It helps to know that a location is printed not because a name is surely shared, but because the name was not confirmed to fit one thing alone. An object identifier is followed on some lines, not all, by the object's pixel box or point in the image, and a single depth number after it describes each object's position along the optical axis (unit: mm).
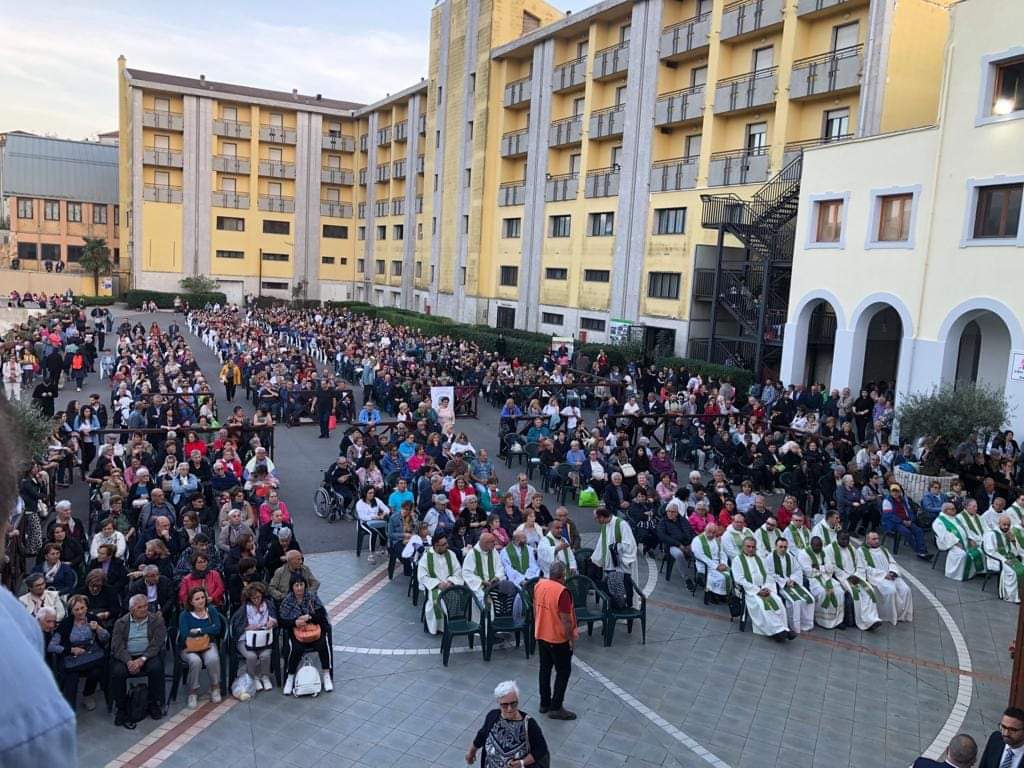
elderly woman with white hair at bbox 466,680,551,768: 6789
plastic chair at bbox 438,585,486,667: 10203
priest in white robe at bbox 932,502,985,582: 13711
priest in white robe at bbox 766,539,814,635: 11336
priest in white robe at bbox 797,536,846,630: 11586
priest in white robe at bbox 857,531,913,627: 11867
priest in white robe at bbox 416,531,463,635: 10812
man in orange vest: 8586
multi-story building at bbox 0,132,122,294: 74312
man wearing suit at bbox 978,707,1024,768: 6961
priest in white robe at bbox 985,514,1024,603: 12938
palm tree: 68438
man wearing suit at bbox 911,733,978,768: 6641
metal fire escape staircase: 28906
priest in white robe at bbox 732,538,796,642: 11156
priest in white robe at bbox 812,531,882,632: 11625
